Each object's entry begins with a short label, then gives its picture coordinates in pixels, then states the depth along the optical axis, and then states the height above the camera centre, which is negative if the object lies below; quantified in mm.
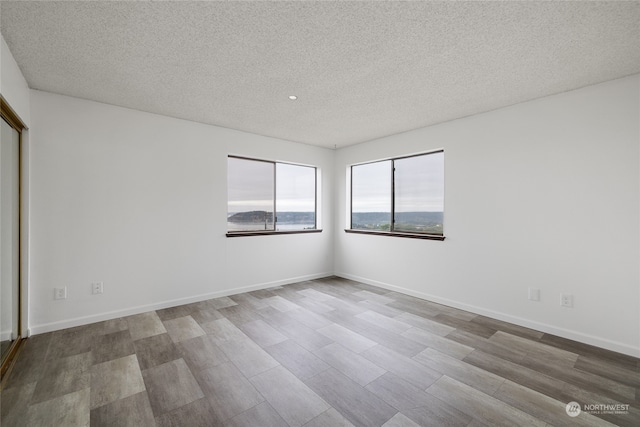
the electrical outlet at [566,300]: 2900 -878
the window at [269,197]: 4516 +273
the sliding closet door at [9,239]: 2336 -232
